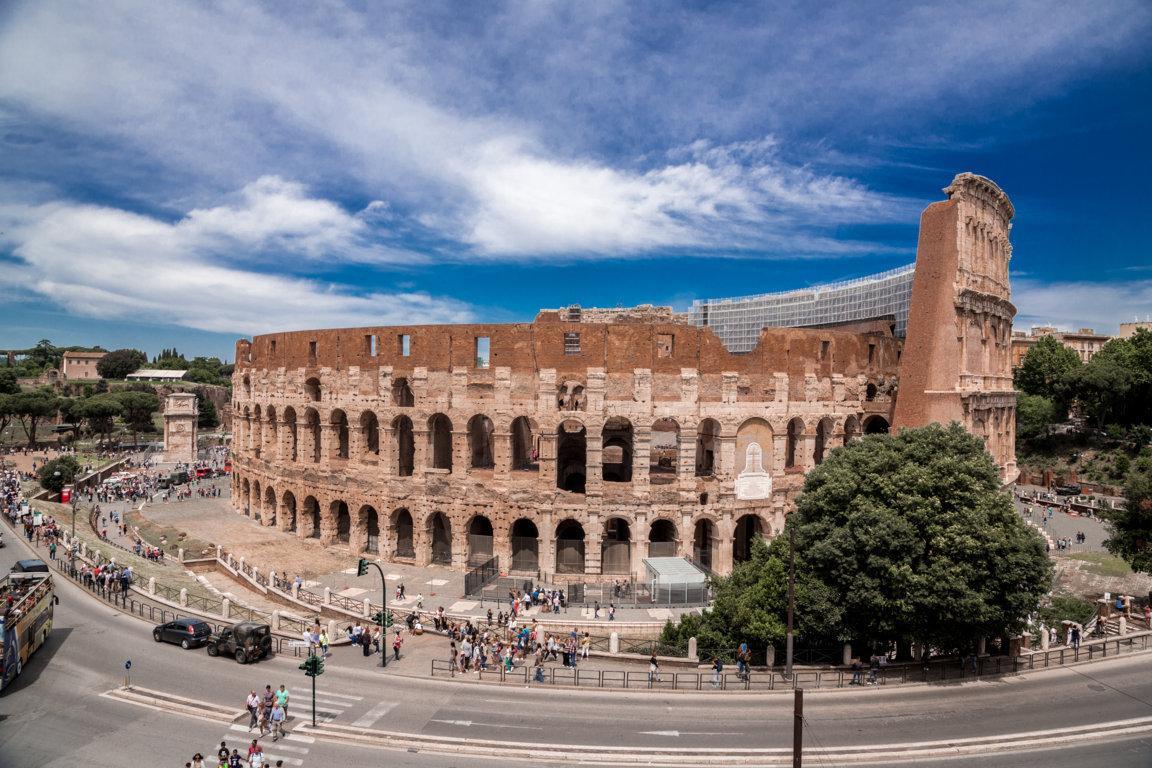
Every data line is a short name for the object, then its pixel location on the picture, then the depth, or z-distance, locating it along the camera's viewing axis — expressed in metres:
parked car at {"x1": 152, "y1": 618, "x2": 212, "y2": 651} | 25.58
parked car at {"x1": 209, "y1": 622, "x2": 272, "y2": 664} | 24.47
